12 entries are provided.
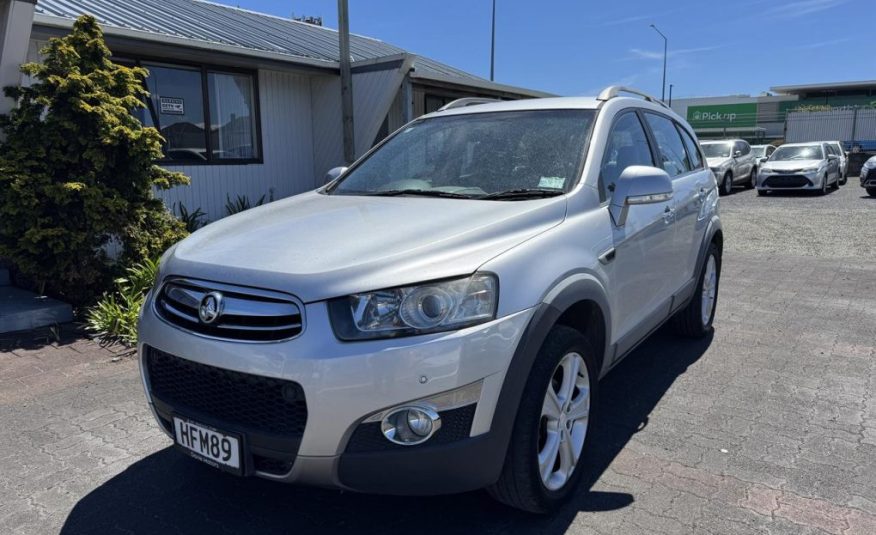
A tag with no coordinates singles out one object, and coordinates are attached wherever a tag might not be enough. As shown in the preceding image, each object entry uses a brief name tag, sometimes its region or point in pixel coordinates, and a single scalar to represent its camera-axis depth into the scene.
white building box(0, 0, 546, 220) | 8.52
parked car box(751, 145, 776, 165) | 22.77
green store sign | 53.53
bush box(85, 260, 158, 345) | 5.31
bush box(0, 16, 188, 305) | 5.48
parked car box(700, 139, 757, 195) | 18.70
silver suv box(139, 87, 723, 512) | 2.16
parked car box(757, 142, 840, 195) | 18.06
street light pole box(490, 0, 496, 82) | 28.04
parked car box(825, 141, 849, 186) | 20.72
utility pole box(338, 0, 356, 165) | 9.69
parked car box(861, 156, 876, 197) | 17.19
